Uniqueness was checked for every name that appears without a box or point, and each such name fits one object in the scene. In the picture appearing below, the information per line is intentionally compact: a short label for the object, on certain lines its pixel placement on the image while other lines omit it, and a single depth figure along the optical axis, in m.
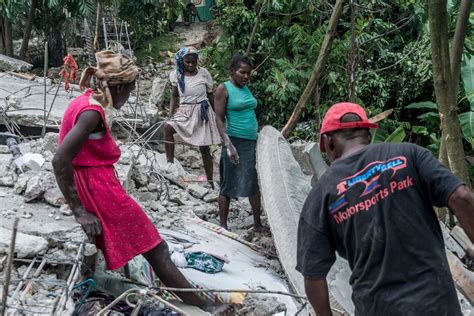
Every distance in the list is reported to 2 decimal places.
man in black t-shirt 2.30
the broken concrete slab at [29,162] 4.61
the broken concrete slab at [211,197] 6.63
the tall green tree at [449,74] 5.33
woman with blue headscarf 6.95
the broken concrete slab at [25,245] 3.41
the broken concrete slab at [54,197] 4.05
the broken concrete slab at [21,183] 4.20
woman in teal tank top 5.62
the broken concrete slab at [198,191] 6.67
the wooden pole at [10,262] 1.89
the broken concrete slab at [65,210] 3.96
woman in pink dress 3.39
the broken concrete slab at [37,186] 4.10
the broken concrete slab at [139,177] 5.95
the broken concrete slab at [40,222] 3.65
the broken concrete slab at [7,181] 4.41
